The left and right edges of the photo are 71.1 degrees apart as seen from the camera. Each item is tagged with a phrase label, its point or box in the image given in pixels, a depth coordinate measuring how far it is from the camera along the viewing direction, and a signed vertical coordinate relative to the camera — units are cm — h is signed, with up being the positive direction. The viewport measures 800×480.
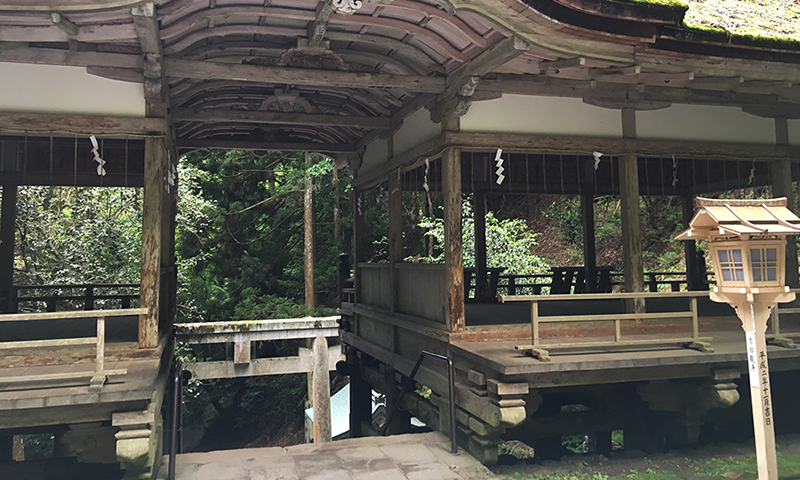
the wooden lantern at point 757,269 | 426 -5
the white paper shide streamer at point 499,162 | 711 +138
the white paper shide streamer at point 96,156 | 629 +142
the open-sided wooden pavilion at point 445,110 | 547 +219
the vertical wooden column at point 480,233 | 1265 +86
